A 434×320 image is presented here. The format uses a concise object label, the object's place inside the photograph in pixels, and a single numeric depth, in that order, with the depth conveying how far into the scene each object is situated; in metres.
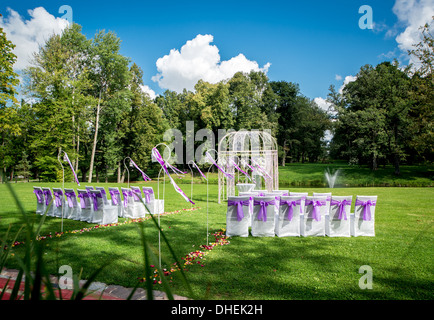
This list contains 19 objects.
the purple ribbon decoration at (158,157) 4.22
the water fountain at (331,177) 25.56
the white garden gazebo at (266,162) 13.12
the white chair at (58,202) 8.19
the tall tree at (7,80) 13.92
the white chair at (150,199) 8.92
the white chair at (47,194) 8.26
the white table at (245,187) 12.72
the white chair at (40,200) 8.61
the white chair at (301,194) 8.54
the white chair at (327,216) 6.87
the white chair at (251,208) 7.54
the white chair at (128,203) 8.95
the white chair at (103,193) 8.01
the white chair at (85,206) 8.34
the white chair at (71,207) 8.58
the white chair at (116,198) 8.72
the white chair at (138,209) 9.28
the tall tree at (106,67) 25.77
